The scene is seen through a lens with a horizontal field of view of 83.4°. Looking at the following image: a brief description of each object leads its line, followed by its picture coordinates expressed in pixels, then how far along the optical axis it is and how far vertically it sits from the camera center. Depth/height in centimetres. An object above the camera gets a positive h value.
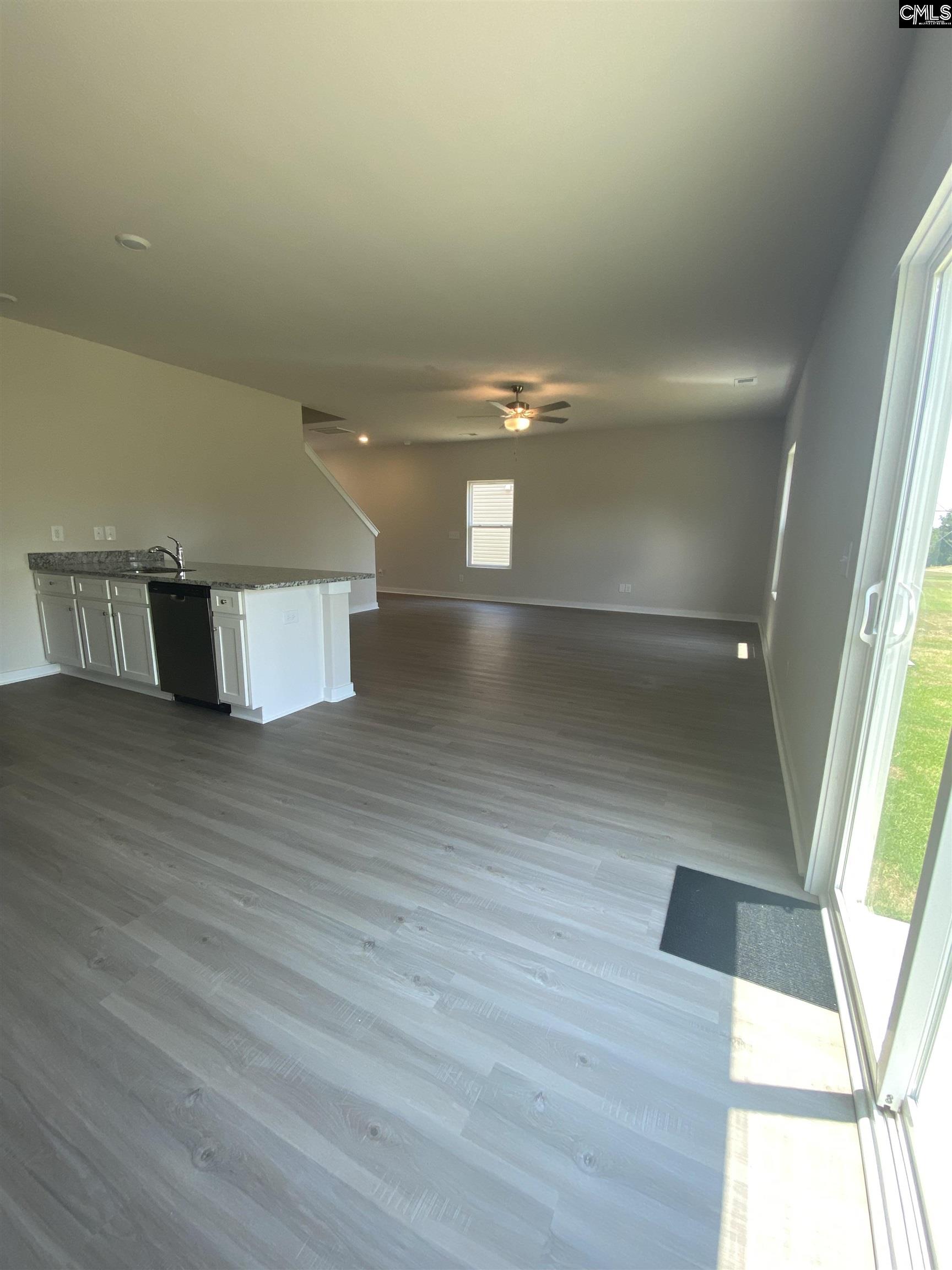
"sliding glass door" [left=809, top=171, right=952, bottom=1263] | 111 -64
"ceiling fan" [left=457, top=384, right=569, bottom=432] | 570 +126
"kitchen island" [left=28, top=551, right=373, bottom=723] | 347 -71
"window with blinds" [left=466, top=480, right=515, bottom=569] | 929 +10
